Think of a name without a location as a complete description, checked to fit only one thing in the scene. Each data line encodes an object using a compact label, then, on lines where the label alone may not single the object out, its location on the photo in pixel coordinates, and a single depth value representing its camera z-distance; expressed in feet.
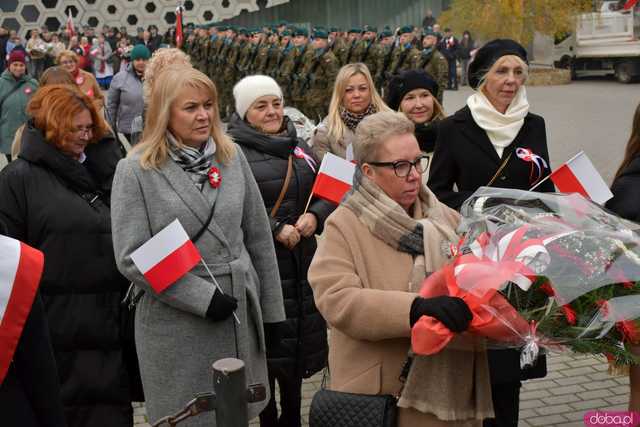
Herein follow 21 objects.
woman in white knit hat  12.96
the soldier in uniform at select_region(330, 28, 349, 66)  55.42
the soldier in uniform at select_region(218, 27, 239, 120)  57.82
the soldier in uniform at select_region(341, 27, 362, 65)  54.90
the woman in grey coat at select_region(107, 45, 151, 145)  30.01
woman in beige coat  8.46
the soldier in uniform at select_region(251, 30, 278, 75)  57.57
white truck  71.59
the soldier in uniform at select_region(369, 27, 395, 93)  52.75
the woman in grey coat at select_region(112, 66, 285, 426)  10.02
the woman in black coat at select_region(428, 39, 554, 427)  13.28
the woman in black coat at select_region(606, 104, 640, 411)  11.55
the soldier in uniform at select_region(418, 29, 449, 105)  45.01
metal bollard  6.70
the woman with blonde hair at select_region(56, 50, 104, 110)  29.71
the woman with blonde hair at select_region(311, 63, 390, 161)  16.56
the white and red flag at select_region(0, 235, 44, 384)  6.30
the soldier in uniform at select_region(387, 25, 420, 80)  48.37
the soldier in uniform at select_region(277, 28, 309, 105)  51.88
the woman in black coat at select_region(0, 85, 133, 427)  11.10
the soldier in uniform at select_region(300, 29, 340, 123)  48.44
